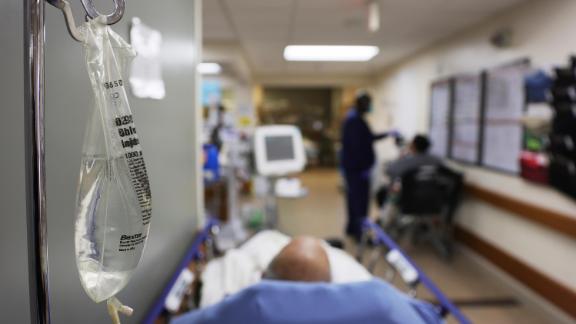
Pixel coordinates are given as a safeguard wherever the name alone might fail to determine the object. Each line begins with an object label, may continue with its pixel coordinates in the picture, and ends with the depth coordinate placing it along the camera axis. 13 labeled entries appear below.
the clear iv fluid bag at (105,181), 0.63
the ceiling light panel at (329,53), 4.43
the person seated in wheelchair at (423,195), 3.70
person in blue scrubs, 3.98
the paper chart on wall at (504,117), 2.92
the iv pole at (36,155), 0.52
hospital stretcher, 1.40
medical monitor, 2.90
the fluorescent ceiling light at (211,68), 5.57
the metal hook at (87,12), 0.57
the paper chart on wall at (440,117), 4.22
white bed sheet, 1.84
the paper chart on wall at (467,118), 3.57
